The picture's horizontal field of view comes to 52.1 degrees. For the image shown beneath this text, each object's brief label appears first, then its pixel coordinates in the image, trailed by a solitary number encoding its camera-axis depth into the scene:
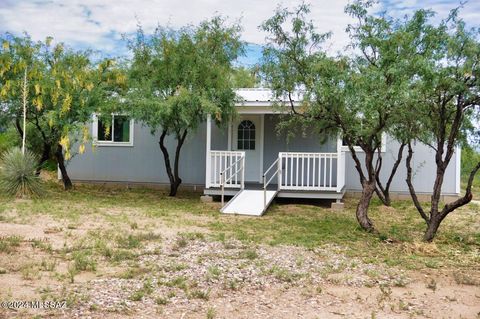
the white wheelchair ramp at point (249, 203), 11.41
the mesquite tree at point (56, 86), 13.35
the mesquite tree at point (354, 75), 7.90
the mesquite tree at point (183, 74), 12.48
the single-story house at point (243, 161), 12.83
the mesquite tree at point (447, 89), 7.43
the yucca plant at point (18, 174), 12.39
